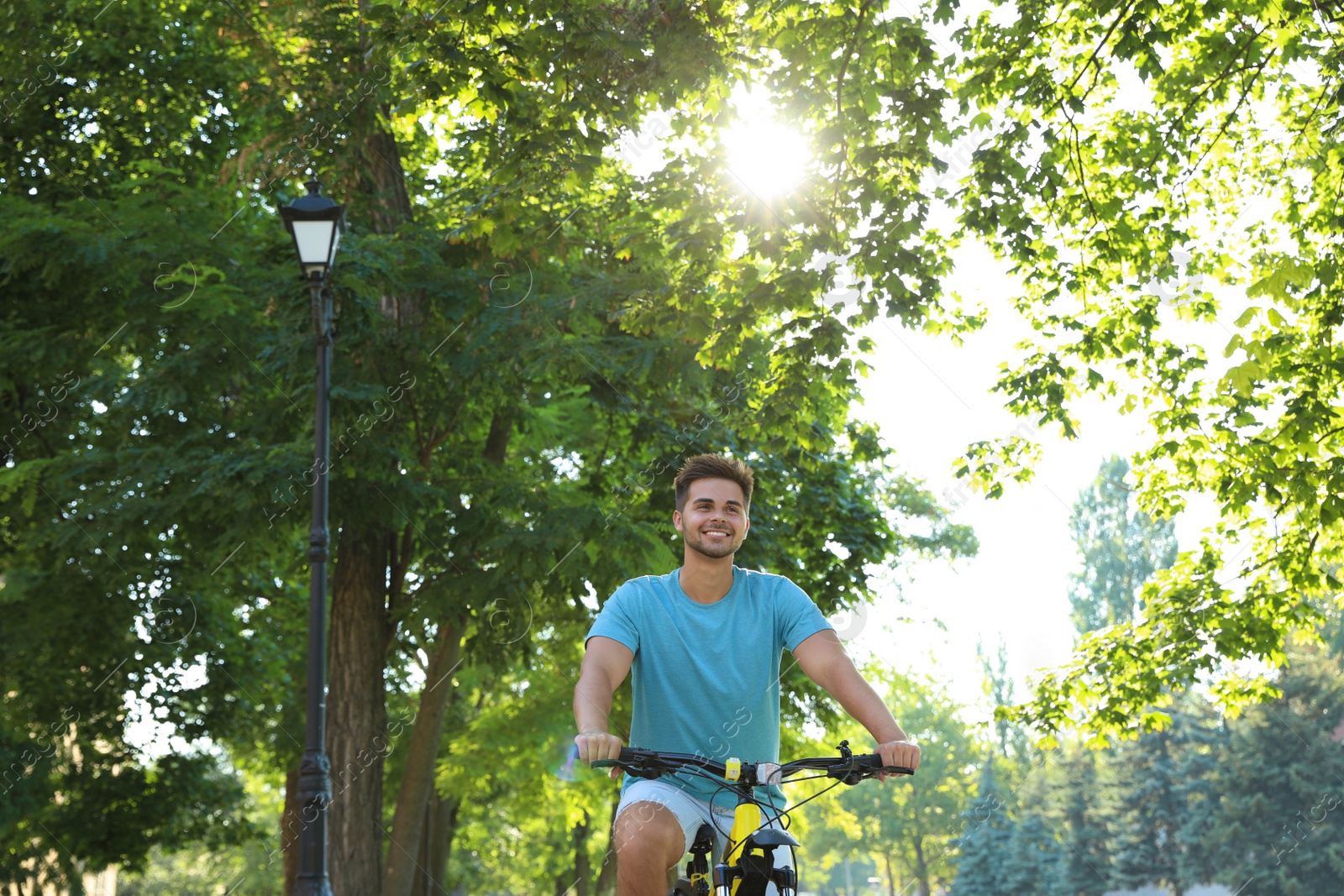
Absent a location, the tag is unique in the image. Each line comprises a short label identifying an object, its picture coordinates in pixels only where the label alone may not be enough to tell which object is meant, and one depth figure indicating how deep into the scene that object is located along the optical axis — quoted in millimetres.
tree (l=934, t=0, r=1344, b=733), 9992
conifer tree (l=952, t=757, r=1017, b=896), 47500
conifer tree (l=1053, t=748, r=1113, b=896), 44594
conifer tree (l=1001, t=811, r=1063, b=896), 46219
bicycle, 3010
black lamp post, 8617
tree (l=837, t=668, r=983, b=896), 51156
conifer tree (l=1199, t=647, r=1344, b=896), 37750
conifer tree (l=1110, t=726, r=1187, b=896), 43469
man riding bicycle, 3471
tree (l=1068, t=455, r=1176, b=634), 64438
